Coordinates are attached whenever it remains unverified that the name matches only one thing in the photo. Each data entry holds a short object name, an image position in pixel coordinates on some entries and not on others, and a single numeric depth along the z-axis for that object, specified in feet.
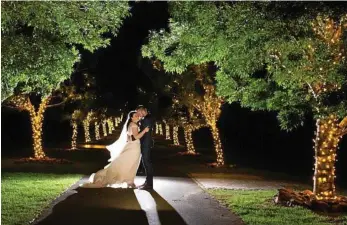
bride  45.50
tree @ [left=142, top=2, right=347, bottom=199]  31.60
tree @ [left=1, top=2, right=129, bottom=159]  27.25
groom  44.83
